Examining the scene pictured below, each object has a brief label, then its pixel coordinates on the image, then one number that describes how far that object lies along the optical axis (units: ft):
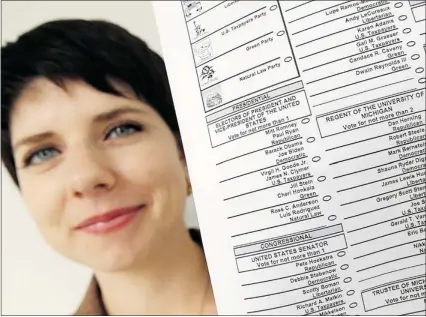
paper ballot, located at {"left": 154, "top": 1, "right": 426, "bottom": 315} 0.91
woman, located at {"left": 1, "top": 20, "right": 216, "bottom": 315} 1.12
